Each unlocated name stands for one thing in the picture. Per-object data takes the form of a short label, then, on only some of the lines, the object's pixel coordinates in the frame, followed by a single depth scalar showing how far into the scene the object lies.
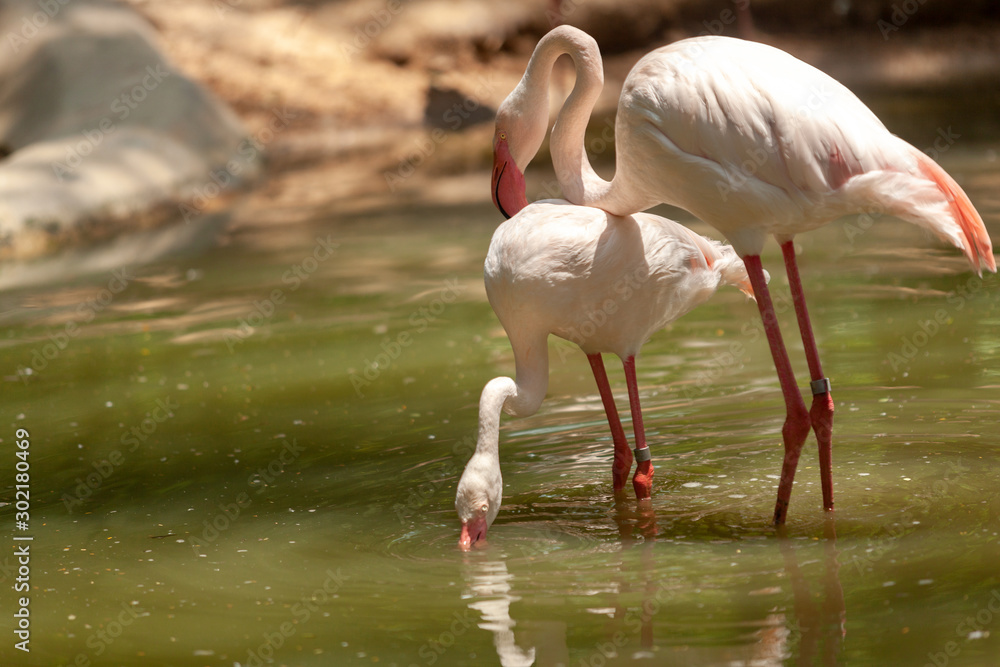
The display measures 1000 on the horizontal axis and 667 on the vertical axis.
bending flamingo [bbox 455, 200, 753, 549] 9.37
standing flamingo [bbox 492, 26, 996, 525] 8.23
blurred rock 26.31
